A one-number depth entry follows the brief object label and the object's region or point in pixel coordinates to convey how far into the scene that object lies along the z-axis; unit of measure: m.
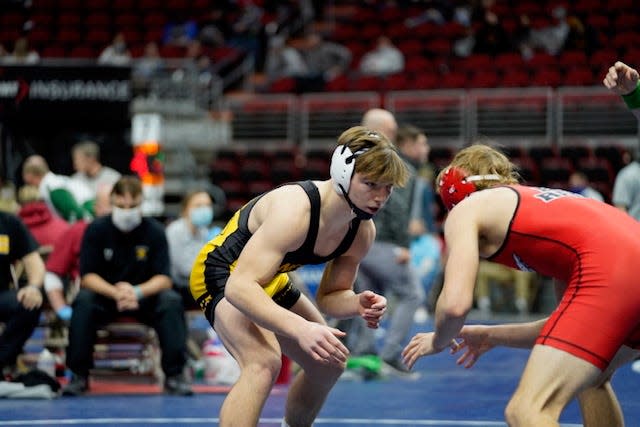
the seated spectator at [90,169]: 16.95
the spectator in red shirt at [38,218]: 14.98
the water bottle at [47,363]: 13.89
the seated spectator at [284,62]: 30.29
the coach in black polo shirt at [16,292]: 12.86
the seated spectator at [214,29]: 32.08
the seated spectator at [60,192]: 15.59
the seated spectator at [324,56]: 30.40
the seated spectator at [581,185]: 20.38
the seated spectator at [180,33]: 32.52
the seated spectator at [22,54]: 29.56
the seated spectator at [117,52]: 30.48
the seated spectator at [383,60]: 29.31
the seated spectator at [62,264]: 13.54
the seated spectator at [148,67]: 28.99
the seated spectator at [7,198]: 16.22
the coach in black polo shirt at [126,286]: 12.85
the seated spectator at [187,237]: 14.53
